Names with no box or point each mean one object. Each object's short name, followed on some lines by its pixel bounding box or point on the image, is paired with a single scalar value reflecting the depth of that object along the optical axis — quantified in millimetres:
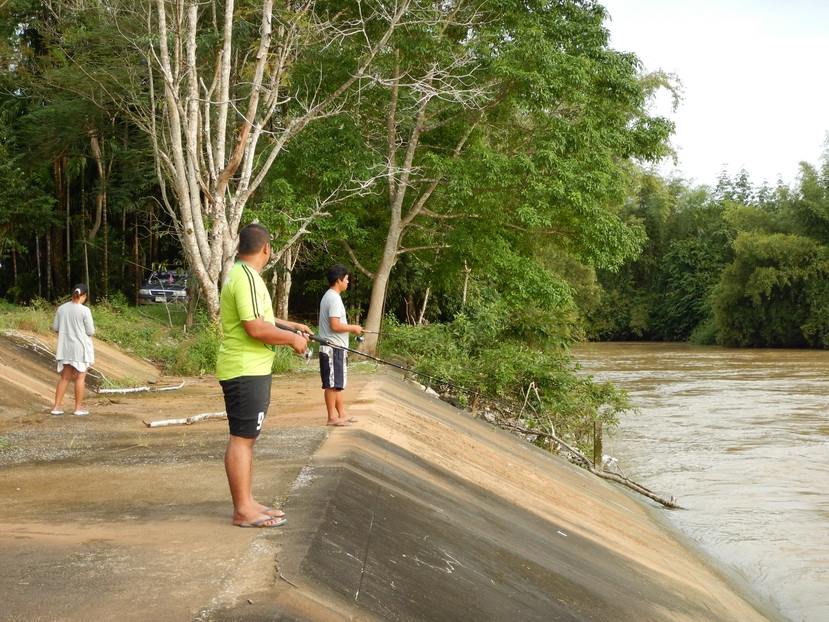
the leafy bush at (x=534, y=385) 16859
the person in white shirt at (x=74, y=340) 10422
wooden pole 14358
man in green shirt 4941
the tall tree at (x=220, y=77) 17172
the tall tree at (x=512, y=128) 21672
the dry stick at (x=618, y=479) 13352
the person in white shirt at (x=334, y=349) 8875
